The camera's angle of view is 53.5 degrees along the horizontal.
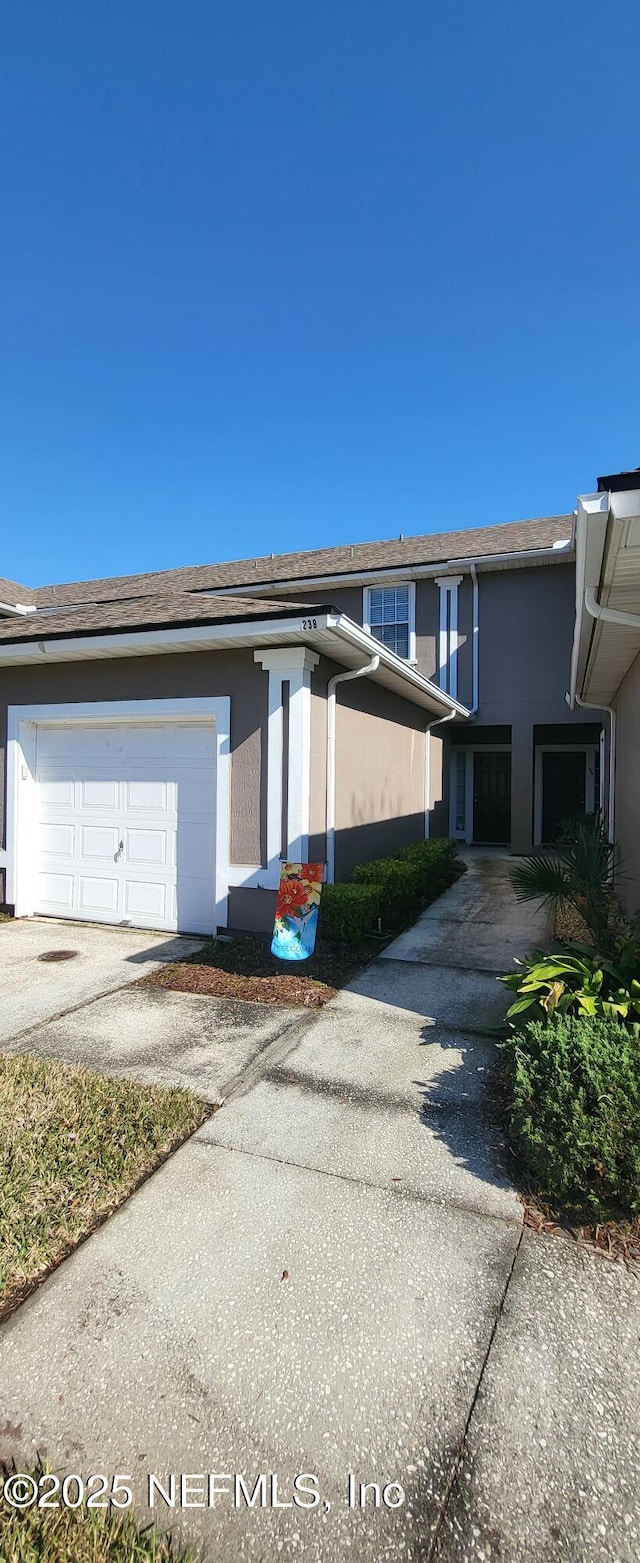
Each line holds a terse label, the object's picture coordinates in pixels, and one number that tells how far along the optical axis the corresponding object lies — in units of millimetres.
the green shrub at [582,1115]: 2562
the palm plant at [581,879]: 5430
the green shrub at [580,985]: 3496
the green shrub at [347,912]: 6422
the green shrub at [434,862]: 9133
